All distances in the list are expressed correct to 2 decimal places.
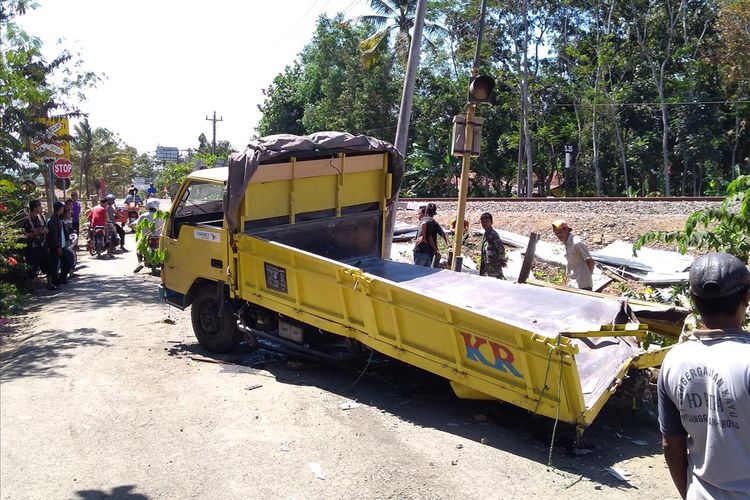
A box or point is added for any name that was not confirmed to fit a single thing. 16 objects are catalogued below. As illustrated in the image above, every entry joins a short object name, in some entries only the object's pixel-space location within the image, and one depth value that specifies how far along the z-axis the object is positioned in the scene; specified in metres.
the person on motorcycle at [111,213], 17.33
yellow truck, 5.39
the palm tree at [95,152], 46.81
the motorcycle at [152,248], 9.00
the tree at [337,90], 37.09
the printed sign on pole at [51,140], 17.51
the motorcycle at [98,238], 16.95
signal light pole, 8.43
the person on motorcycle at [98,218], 16.92
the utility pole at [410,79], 11.36
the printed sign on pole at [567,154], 29.83
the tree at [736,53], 27.44
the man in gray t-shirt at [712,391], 2.15
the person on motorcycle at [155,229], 10.05
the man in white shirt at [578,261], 8.21
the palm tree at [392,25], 34.19
